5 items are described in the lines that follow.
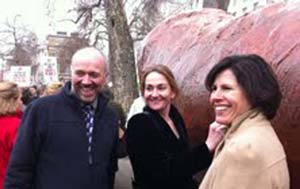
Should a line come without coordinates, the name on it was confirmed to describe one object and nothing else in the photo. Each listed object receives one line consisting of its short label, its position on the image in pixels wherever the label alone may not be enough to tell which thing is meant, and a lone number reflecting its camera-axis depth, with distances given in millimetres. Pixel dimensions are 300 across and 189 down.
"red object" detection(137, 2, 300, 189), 1646
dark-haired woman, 1248
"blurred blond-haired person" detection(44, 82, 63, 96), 4043
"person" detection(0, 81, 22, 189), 2811
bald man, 1861
